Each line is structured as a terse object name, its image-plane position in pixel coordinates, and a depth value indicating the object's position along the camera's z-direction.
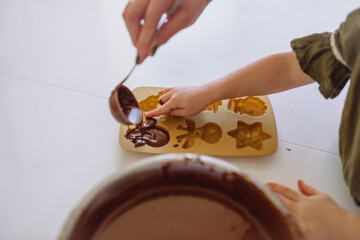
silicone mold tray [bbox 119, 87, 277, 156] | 0.53
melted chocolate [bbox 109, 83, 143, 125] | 0.46
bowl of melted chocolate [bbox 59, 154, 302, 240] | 0.29
